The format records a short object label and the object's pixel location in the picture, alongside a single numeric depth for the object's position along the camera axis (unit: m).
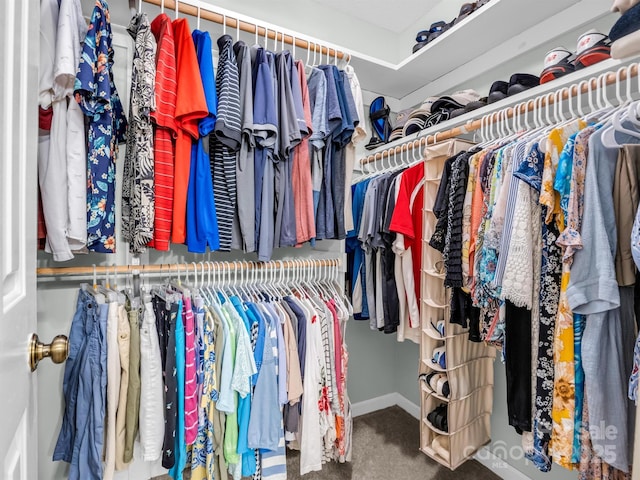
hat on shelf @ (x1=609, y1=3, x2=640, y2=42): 0.65
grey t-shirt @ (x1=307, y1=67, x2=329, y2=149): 1.46
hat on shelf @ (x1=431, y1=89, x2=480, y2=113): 1.71
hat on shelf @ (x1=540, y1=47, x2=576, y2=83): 1.19
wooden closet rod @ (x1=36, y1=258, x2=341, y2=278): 1.26
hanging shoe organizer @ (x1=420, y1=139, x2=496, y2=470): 1.48
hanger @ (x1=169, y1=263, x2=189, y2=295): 1.36
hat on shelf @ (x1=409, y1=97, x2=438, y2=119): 1.82
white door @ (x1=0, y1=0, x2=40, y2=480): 0.41
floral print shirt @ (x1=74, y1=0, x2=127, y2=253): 1.08
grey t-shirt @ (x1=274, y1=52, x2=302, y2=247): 1.37
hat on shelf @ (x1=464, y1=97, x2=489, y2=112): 1.50
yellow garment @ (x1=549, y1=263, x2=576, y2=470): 0.87
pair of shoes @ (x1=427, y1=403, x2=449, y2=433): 1.50
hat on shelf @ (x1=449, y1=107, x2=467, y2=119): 1.59
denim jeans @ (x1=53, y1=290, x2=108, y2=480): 1.13
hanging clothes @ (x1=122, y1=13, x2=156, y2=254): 1.16
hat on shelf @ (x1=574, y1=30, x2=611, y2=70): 1.08
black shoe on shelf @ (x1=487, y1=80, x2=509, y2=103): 1.41
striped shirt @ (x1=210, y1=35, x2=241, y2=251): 1.28
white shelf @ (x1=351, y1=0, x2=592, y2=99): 1.47
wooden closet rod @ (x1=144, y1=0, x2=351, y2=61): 1.30
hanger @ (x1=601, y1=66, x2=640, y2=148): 0.82
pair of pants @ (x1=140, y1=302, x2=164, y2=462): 1.20
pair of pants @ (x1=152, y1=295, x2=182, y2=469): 1.20
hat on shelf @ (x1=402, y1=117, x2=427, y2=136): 1.82
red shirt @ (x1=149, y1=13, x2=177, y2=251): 1.20
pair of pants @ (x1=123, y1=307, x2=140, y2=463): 1.20
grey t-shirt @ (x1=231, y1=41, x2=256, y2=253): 1.32
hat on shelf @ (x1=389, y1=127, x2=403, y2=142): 1.99
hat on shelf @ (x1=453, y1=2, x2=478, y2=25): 1.59
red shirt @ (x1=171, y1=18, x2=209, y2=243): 1.21
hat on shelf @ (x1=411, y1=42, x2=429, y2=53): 1.86
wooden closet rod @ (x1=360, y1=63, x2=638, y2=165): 1.01
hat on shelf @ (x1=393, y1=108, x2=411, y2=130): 2.06
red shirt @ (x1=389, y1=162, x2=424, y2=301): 1.58
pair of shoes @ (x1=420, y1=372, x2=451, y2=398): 1.48
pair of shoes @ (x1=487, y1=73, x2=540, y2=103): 1.34
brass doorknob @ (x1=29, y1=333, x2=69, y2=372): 0.55
